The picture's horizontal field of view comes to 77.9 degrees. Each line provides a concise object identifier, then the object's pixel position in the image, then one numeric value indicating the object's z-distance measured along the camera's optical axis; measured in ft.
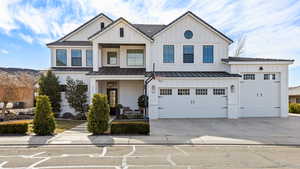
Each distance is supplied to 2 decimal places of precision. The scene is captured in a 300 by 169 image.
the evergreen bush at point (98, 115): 31.99
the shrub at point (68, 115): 53.83
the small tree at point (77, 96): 52.24
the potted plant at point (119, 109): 53.75
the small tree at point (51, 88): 52.95
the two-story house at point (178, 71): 50.21
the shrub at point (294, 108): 66.25
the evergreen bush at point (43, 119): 31.40
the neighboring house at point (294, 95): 102.01
